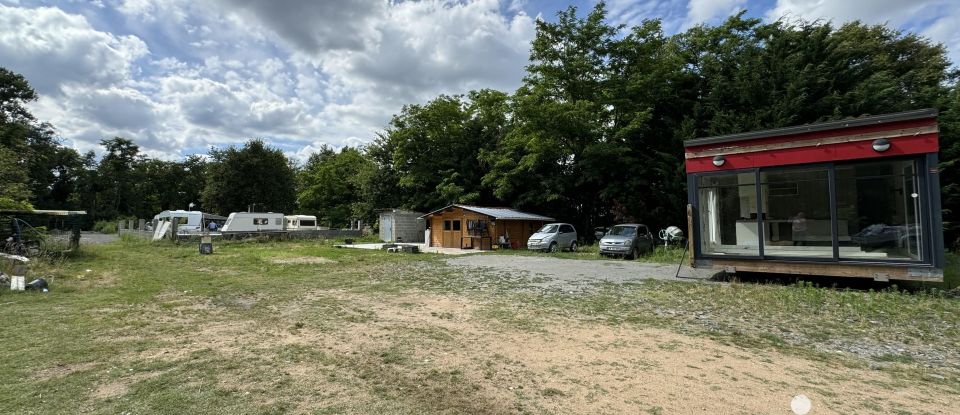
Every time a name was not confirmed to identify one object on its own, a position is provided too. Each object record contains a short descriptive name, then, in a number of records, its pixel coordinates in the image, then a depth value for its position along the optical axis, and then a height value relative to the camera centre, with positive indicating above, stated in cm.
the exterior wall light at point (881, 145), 941 +159
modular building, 920 +52
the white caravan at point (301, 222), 4218 +50
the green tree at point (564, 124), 2683 +617
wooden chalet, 2603 -12
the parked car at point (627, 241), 1891 -79
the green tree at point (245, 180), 4634 +511
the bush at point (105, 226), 4575 +39
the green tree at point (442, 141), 3541 +692
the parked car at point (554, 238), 2298 -75
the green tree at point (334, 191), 4755 +393
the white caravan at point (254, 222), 3141 +43
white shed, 3241 -1
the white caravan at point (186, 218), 3578 +90
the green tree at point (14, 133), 1830 +854
